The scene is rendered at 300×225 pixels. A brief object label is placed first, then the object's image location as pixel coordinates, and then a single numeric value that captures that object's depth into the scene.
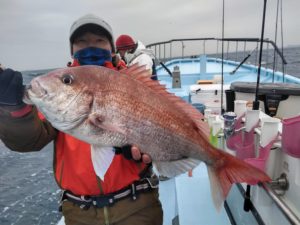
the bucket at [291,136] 1.74
